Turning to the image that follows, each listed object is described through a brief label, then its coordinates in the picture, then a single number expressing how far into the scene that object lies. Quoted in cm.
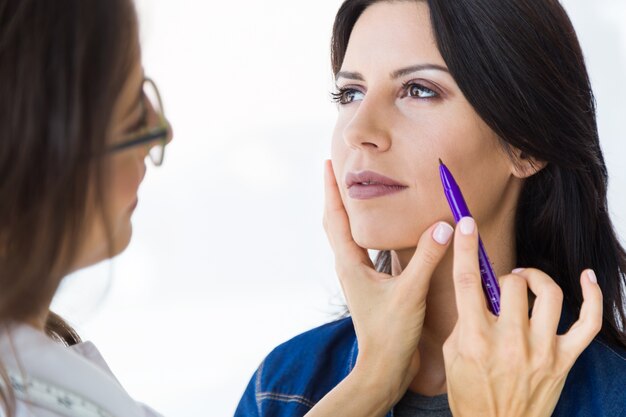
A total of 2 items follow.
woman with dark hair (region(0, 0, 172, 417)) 84
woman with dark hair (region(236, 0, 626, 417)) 112
